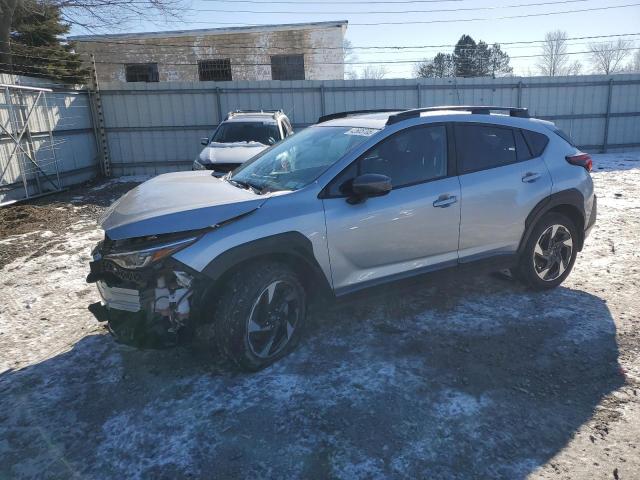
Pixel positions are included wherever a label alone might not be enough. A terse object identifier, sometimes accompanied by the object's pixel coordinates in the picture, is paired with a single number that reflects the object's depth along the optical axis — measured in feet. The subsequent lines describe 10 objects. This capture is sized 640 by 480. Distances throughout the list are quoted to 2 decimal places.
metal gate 31.76
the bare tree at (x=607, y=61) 163.94
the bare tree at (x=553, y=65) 166.63
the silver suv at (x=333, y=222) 10.05
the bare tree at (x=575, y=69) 158.12
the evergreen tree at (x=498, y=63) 128.17
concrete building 68.44
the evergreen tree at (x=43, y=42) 47.80
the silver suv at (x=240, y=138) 27.68
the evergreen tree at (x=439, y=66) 130.41
